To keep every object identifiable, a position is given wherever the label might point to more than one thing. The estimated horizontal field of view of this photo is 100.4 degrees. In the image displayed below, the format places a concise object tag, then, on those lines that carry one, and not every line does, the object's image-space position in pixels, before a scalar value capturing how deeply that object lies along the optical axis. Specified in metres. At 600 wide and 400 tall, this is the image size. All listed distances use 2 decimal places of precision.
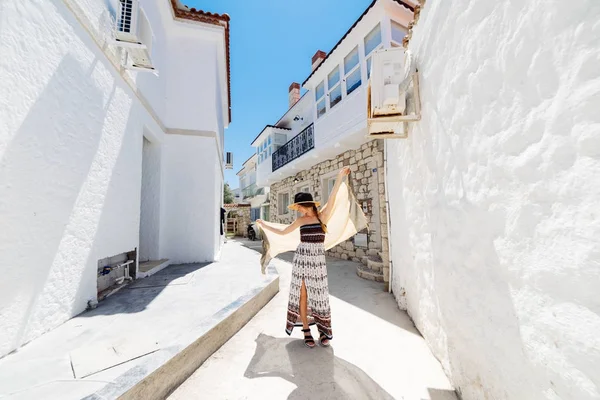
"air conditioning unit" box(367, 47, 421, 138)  2.65
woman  2.85
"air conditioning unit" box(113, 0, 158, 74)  3.53
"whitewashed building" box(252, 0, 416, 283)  6.29
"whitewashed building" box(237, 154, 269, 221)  19.23
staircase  5.63
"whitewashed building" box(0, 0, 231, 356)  2.13
